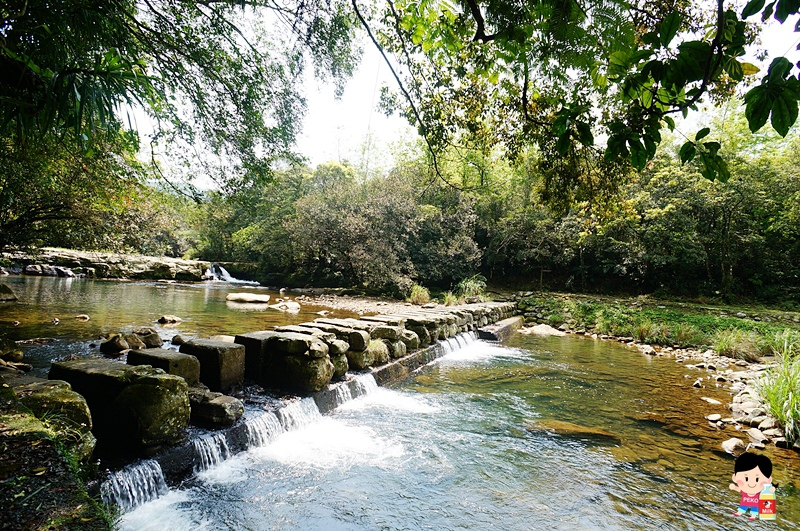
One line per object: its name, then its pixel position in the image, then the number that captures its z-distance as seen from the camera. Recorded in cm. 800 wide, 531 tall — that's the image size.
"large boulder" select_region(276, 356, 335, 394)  469
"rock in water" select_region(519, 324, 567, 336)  1303
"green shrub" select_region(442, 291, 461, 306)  1526
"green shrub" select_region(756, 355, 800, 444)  473
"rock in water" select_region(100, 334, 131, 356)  589
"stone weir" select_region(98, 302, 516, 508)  311
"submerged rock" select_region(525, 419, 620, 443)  470
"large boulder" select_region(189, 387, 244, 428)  360
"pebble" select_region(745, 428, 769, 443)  477
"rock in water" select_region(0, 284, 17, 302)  1039
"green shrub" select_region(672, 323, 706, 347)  1124
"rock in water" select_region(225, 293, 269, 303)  1460
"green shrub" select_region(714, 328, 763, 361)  983
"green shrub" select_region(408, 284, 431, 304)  1659
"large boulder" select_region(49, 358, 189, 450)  296
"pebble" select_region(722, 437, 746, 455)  448
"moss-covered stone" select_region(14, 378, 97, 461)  242
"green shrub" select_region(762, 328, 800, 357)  900
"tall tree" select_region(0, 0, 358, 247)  246
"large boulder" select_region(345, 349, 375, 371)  588
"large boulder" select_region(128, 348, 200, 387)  371
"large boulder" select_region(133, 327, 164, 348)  639
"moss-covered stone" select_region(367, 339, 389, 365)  625
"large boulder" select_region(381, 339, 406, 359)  676
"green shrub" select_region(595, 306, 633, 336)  1271
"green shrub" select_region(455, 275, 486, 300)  1683
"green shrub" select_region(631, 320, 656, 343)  1184
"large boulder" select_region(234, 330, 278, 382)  475
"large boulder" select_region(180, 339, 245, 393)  426
